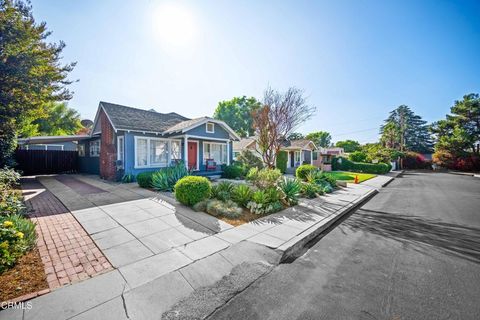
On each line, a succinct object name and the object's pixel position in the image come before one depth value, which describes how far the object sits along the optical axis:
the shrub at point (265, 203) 6.45
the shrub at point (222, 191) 7.16
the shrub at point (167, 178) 9.09
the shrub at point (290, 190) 7.65
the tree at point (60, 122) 25.45
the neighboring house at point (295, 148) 26.45
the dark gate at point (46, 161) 14.98
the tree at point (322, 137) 63.02
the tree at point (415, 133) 47.44
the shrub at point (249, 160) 16.14
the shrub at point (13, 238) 2.97
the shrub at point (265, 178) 7.93
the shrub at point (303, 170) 13.46
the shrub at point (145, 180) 9.65
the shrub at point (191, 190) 6.56
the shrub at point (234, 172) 14.84
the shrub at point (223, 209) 5.91
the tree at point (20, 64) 6.02
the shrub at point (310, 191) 9.17
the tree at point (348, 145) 58.58
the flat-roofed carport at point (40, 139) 12.62
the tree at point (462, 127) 29.27
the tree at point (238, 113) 39.28
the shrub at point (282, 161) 21.75
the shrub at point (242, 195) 6.90
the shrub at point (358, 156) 29.06
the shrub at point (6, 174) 5.81
